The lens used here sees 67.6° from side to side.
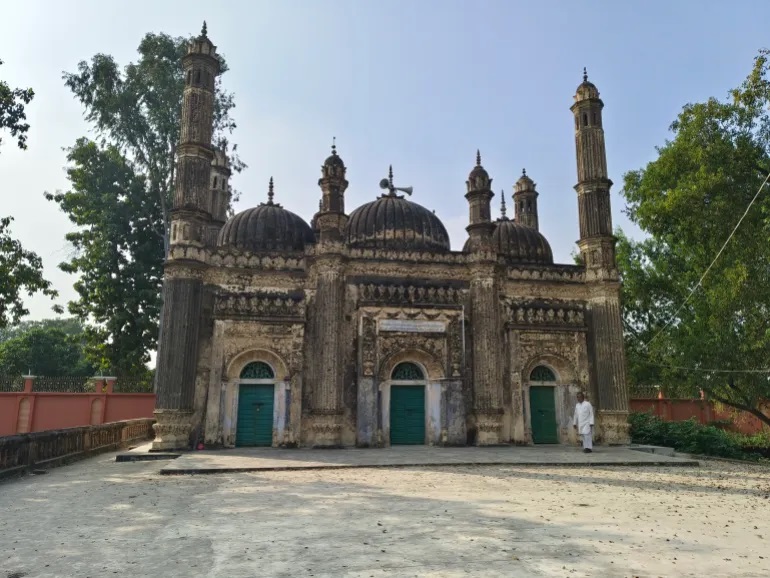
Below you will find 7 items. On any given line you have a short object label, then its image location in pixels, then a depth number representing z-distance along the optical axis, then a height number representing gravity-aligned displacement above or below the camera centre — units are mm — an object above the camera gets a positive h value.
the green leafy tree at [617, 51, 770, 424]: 15039 +4787
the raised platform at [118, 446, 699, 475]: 11188 -1150
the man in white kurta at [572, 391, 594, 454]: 13844 -418
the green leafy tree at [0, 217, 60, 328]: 12984 +2911
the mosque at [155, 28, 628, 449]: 15195 +1999
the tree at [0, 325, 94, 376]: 35062 +2885
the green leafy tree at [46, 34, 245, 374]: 21562 +8110
